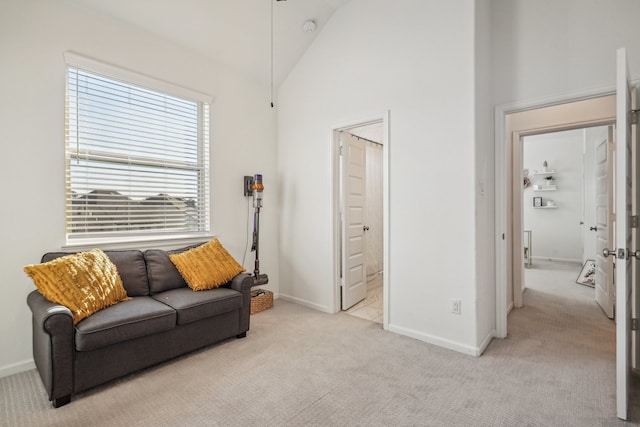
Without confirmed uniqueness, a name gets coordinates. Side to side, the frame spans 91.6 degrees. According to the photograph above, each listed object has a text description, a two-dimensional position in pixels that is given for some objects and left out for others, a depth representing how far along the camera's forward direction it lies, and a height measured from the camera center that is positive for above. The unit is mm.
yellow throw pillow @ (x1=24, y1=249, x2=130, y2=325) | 2039 -478
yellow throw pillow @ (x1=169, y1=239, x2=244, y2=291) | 2822 -504
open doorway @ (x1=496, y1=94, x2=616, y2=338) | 2920 +549
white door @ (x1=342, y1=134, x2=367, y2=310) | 3697 -107
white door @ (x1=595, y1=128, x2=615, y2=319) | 3387 -120
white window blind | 2637 +558
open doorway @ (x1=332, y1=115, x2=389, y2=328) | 3553 -168
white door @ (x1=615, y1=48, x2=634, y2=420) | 1737 -160
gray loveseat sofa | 1895 -799
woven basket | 3588 -1052
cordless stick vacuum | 3646 -118
